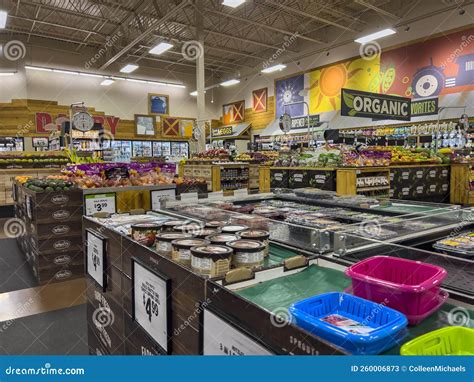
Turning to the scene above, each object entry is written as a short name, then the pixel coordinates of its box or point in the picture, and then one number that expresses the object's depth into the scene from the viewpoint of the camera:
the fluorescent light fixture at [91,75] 16.06
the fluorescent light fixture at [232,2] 8.15
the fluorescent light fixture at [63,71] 15.44
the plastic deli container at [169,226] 1.88
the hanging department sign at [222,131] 18.50
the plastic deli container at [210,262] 1.29
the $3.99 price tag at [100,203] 4.27
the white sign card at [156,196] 4.64
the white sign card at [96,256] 2.16
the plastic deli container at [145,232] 1.77
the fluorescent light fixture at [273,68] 13.13
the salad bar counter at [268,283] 0.94
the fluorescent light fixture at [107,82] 15.90
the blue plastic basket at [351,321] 0.80
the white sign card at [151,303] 1.48
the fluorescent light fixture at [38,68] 14.85
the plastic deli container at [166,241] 1.57
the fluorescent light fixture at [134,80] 17.30
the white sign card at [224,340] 0.99
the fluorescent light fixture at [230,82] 15.97
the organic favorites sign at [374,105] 6.08
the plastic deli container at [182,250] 1.44
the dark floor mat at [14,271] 4.20
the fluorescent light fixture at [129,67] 13.61
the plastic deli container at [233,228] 1.85
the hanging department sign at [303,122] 13.65
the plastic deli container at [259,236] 1.59
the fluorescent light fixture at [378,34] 10.28
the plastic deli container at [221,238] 1.57
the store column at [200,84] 11.87
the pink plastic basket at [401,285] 0.99
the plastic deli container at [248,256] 1.41
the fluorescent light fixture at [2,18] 8.52
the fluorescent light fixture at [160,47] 10.82
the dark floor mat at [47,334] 2.82
